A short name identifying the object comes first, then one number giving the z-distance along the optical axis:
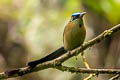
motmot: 4.94
